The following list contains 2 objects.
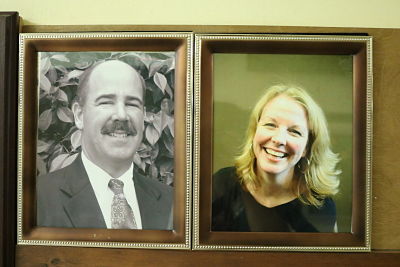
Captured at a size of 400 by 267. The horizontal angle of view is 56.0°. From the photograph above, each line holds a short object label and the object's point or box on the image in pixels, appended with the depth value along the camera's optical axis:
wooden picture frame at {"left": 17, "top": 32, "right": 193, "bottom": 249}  0.96
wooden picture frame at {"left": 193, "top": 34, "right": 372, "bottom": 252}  0.96
